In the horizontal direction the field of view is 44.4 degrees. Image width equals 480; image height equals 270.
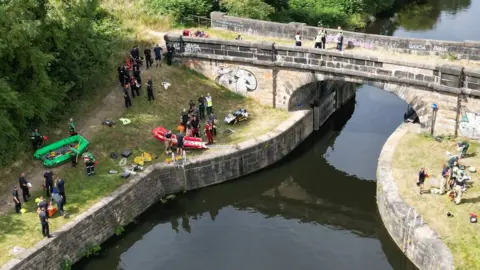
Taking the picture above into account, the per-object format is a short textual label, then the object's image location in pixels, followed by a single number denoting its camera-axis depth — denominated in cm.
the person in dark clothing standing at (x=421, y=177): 2483
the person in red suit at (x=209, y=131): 2989
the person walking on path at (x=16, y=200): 2402
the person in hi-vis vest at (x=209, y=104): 3284
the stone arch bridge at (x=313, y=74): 2855
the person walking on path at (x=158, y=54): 3519
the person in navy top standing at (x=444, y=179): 2469
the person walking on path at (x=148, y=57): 3483
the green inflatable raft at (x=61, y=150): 2745
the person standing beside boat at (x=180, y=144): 2902
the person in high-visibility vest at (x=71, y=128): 2912
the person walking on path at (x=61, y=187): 2448
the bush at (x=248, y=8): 4272
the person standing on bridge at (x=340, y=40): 3372
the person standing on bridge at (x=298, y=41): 3438
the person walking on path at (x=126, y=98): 3159
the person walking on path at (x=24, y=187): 2459
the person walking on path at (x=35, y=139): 2786
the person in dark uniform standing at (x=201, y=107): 3278
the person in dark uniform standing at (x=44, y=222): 2253
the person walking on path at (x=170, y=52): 3544
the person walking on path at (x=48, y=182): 2508
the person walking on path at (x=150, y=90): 3244
